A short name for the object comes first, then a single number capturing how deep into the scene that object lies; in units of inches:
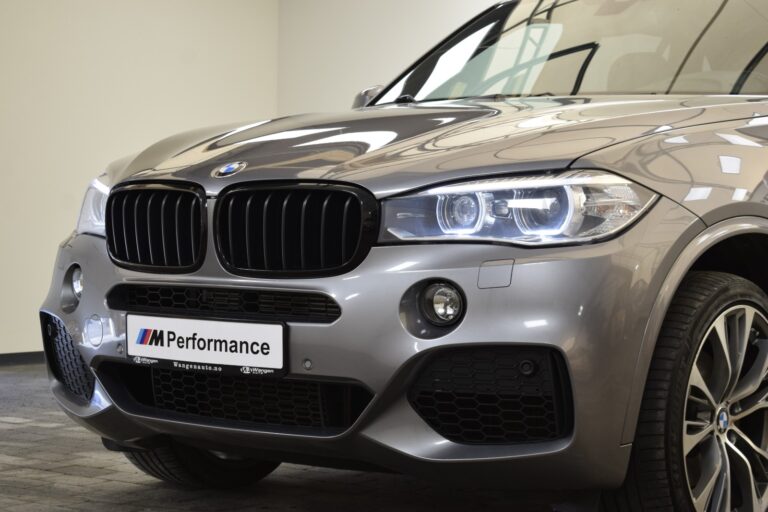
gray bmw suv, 102.0
